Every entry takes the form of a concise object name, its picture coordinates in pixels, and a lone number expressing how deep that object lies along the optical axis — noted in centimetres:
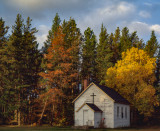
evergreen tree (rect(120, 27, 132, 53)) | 6825
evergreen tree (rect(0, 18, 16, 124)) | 4891
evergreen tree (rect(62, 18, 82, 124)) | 5250
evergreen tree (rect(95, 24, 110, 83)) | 6303
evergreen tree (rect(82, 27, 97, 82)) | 6388
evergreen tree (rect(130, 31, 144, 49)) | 7000
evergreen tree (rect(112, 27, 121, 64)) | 6988
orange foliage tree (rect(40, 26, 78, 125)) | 4784
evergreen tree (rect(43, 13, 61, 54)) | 6186
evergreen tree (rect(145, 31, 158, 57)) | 6836
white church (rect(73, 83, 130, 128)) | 4191
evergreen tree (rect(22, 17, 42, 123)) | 5197
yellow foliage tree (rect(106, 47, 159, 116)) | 5056
